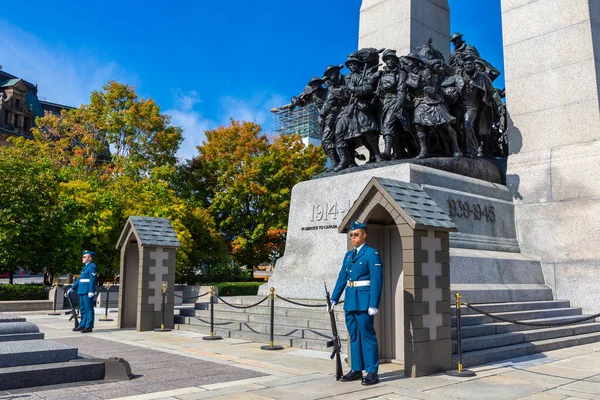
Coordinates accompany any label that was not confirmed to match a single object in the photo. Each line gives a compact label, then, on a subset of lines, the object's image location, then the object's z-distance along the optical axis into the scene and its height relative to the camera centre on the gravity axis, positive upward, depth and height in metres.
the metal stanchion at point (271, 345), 9.84 -1.09
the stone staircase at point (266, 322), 10.05 -0.81
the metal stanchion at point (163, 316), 13.05 -0.77
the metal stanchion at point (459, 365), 7.36 -1.09
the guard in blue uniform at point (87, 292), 12.78 -0.20
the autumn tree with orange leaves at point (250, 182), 32.78 +6.12
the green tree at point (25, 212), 22.86 +3.03
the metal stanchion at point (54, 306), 19.77 -0.86
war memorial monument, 12.57 +3.24
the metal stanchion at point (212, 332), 11.29 -1.01
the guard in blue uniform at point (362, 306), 6.91 -0.28
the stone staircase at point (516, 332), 8.76 -0.88
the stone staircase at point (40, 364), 6.34 -0.97
